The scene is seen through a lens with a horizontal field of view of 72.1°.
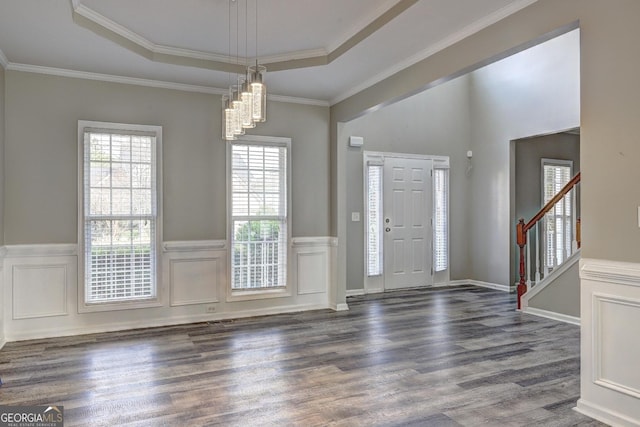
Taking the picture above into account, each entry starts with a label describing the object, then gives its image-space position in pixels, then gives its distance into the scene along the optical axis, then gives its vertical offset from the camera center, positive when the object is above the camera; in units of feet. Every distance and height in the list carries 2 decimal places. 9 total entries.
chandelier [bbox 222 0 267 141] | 8.99 +2.38
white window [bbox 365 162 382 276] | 22.15 -0.20
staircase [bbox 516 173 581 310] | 16.58 -1.57
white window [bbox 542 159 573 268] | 22.36 -0.08
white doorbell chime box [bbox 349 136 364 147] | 21.42 +3.57
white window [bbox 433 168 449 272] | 24.06 -0.29
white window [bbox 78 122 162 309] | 14.96 +0.10
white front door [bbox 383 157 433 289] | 22.66 -0.42
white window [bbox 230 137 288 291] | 17.16 -0.02
